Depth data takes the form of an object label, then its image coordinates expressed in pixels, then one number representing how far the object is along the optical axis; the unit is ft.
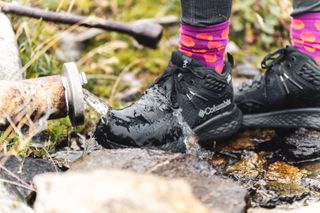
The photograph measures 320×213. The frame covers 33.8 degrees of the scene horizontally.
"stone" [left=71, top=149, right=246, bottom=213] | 5.64
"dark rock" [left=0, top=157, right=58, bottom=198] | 6.46
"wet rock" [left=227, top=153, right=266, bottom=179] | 7.73
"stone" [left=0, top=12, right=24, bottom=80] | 8.96
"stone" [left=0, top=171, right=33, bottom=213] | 5.65
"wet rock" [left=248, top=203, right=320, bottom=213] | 6.20
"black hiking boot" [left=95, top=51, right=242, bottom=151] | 7.53
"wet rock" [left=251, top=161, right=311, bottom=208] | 7.02
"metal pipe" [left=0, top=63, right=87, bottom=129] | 6.93
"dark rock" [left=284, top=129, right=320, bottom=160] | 8.32
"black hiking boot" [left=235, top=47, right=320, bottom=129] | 8.58
